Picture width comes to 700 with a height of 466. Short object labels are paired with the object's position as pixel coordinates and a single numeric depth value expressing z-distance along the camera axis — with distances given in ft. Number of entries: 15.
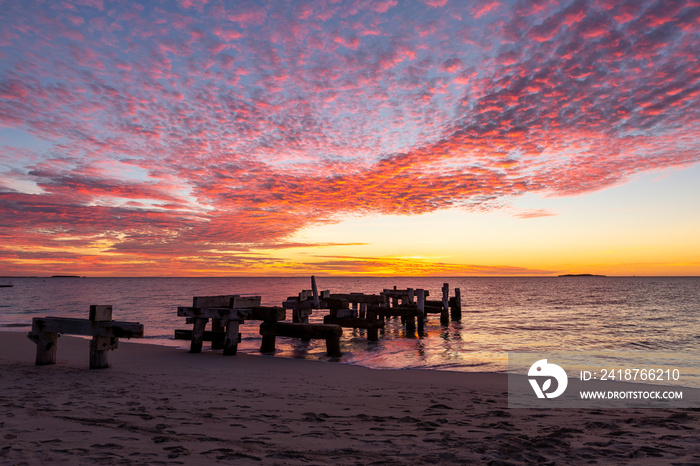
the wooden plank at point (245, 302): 43.21
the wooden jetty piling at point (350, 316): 63.31
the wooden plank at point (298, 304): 68.44
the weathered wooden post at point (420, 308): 77.51
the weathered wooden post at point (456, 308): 106.93
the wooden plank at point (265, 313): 44.57
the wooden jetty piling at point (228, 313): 42.88
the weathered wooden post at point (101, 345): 30.73
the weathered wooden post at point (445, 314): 94.53
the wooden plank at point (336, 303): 67.72
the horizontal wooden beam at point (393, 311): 73.80
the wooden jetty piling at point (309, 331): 45.35
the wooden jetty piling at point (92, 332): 30.12
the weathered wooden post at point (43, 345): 32.32
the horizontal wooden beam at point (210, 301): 44.64
